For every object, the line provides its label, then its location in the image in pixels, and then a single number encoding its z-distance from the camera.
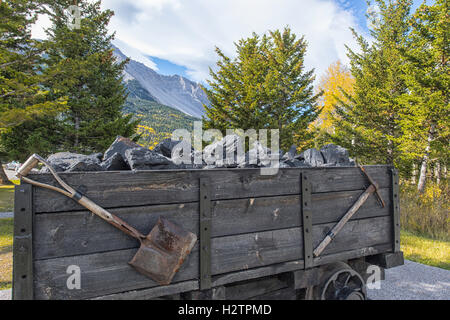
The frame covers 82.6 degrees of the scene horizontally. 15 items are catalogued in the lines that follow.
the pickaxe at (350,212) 2.00
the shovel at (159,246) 1.39
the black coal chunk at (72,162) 1.67
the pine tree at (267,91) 14.86
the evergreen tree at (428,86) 9.41
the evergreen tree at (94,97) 12.02
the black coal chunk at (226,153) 2.36
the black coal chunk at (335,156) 2.60
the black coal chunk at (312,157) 2.62
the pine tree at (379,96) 12.73
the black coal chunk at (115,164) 1.87
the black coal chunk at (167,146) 2.92
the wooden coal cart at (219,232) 1.27
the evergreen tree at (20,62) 6.74
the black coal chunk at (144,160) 1.84
